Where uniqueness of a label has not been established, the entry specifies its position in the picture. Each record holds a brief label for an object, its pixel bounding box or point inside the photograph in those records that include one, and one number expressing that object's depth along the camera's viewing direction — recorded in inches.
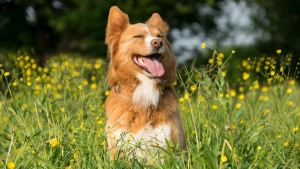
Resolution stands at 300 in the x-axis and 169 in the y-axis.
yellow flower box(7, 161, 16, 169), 223.5
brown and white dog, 315.9
